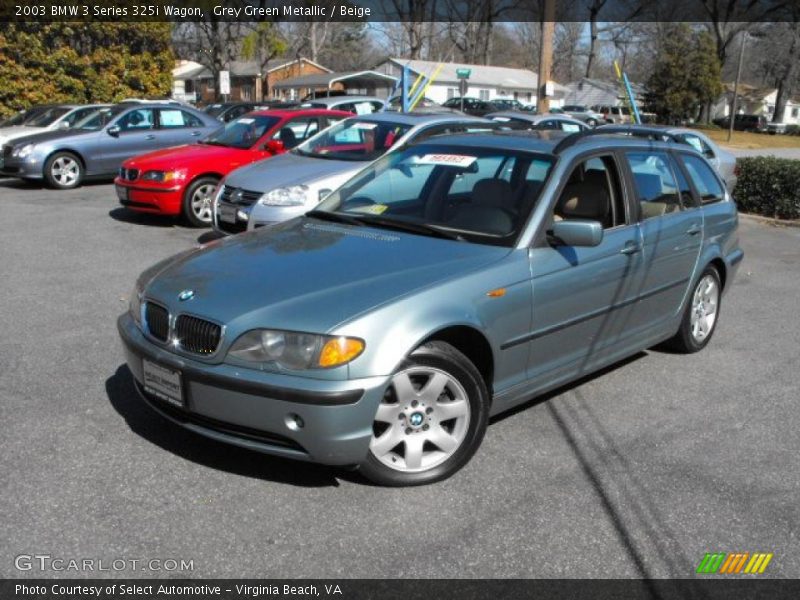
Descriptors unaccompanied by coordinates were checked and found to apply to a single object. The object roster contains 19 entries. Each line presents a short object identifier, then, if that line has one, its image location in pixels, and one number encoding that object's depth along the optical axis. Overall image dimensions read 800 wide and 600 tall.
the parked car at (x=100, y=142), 14.17
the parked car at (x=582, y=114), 27.12
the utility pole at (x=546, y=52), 16.56
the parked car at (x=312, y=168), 8.27
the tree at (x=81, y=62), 23.53
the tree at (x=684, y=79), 43.75
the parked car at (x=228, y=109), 22.58
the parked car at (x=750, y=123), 57.19
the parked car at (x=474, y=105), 42.88
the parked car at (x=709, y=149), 11.15
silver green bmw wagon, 3.38
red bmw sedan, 10.21
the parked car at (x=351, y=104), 17.20
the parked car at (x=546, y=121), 13.34
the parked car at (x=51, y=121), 15.52
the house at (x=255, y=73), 69.25
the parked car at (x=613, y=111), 47.39
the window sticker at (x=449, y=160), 4.81
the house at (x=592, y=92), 64.62
